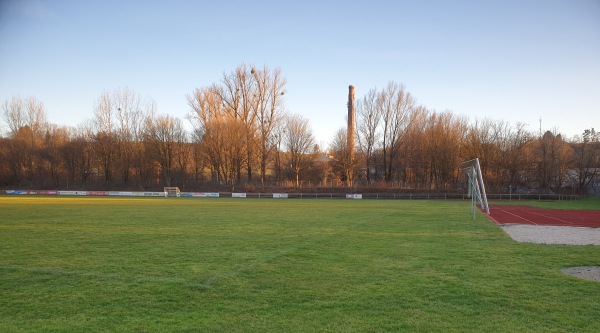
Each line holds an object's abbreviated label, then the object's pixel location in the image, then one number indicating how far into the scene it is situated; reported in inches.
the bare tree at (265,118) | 2454.5
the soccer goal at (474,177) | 832.6
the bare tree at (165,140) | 2389.3
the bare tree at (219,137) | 2253.9
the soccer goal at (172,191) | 2134.7
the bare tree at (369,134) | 2512.3
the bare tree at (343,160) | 2406.5
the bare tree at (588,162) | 2190.0
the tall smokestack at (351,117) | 2462.8
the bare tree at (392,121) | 2449.6
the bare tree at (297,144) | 2529.5
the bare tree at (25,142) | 2498.8
